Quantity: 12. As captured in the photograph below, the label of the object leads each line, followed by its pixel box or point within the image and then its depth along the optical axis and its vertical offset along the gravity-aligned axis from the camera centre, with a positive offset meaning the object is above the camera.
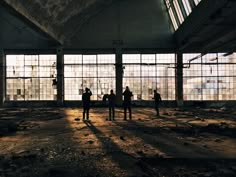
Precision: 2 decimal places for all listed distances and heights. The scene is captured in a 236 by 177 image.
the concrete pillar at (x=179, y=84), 34.54 +0.99
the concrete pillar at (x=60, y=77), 34.50 +1.74
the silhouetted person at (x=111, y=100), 17.01 -0.40
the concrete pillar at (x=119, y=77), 34.62 +1.76
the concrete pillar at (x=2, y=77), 34.36 +1.73
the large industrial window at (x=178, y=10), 26.86 +7.86
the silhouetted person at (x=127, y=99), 16.73 -0.34
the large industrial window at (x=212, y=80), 34.91 +1.45
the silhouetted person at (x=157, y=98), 19.75 -0.33
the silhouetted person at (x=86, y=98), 16.59 -0.28
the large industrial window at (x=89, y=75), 35.34 +2.02
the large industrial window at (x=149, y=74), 35.34 +2.15
